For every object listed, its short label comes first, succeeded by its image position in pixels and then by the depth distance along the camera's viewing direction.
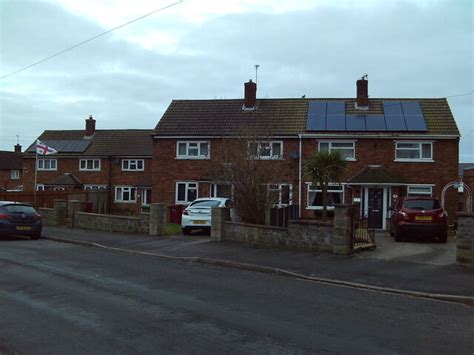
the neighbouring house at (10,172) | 57.62
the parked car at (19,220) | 18.11
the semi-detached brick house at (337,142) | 26.00
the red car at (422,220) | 16.19
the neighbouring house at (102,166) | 43.16
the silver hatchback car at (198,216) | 18.42
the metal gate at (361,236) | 13.55
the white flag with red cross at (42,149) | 31.49
